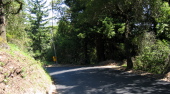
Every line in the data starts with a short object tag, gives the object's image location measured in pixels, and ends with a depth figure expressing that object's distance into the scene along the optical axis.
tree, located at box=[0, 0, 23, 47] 9.58
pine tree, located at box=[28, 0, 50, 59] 37.75
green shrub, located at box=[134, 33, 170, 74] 11.45
